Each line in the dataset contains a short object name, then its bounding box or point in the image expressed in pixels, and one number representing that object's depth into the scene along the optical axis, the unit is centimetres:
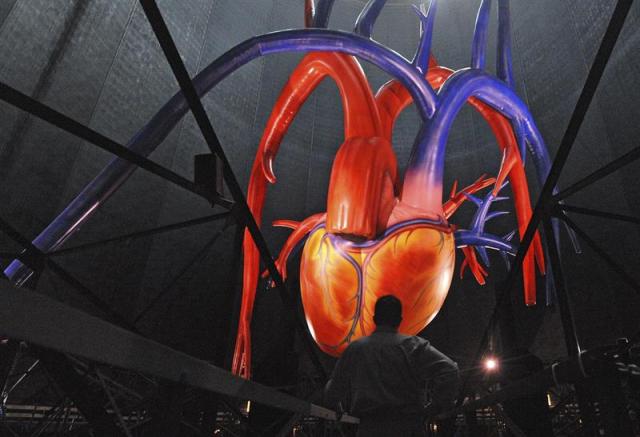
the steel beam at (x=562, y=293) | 188
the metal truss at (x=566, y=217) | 170
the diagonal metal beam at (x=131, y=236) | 270
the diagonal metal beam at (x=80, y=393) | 104
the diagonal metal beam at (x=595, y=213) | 228
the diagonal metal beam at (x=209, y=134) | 159
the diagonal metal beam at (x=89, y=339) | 58
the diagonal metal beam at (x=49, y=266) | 287
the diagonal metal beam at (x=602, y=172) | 185
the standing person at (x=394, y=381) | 181
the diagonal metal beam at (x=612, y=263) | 255
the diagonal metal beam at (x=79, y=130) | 151
